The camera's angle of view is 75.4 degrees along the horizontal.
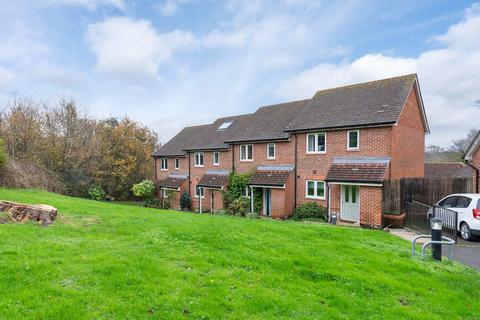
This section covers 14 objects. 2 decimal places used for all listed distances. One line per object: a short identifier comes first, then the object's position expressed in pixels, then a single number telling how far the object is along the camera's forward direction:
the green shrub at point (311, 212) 19.20
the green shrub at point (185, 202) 29.80
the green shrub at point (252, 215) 21.26
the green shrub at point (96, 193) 33.34
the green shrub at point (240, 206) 22.75
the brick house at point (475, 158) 17.17
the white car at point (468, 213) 12.35
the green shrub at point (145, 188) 33.56
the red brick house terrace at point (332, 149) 17.34
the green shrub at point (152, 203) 32.97
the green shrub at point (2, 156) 20.89
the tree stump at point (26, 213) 9.13
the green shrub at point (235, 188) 24.14
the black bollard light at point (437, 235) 7.79
